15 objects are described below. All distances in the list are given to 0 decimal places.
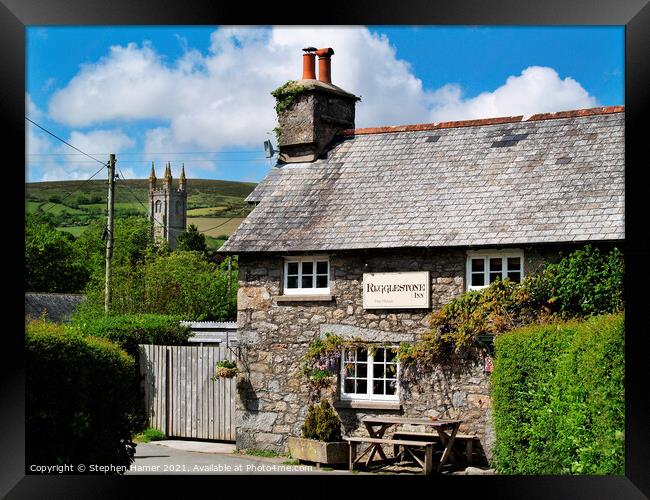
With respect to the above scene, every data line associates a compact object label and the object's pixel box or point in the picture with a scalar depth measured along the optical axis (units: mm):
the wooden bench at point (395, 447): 13852
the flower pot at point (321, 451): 14727
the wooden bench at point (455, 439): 14125
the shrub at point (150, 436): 17625
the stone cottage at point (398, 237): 14766
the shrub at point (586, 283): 13484
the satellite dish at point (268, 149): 18984
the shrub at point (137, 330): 18609
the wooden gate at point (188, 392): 17312
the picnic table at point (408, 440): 13898
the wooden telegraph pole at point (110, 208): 24844
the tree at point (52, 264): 40906
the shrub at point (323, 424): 14961
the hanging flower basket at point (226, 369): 16562
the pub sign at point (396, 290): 15195
